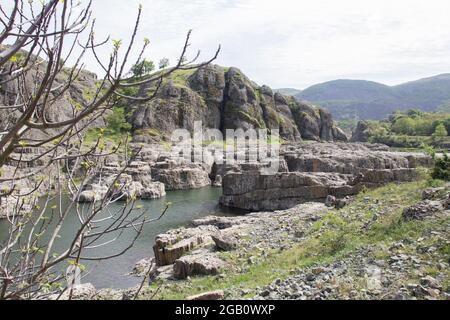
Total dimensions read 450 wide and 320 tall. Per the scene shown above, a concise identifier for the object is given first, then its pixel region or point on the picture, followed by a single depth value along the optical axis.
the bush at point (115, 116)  87.06
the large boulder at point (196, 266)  20.34
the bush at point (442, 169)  25.07
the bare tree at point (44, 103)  4.24
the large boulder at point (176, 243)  25.57
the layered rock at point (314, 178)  45.06
